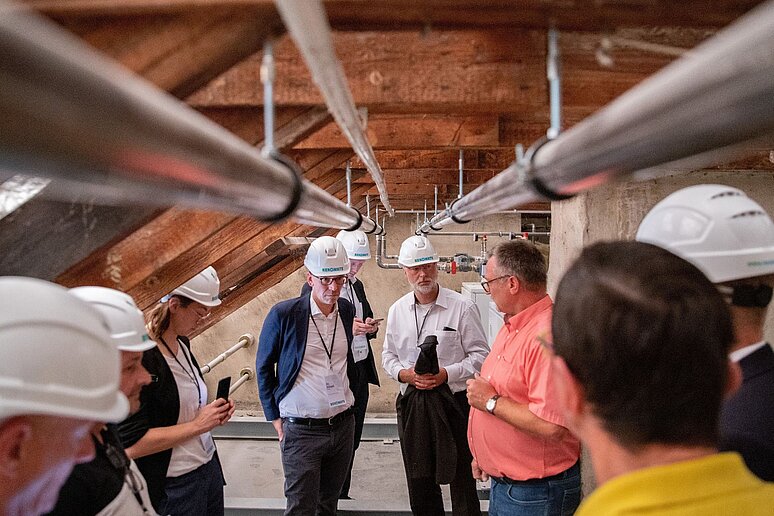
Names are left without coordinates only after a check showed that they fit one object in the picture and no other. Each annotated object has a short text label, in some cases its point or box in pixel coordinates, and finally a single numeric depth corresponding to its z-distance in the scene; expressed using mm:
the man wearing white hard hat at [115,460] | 1340
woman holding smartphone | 1978
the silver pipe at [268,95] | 992
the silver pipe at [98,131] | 376
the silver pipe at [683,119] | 467
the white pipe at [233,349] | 3557
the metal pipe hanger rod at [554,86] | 1043
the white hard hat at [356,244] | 4547
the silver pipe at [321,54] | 670
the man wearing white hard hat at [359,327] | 4055
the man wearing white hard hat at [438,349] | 3135
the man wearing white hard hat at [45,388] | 904
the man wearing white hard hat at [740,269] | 1153
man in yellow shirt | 715
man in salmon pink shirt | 2014
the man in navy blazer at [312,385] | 2918
